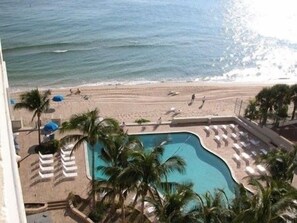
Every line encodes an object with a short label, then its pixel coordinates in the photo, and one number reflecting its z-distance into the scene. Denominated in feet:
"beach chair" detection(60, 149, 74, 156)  71.79
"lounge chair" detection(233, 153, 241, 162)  73.24
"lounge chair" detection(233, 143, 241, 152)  77.97
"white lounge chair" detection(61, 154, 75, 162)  69.79
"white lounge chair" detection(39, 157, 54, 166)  68.72
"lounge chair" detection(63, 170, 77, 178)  65.35
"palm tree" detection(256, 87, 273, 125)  86.79
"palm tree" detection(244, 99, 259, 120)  90.48
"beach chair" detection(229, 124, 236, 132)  87.91
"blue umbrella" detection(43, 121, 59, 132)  81.97
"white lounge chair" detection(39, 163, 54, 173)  66.64
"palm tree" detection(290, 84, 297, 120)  87.37
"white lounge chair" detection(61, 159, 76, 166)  68.16
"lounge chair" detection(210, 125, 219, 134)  86.77
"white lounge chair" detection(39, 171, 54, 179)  64.95
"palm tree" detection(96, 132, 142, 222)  46.29
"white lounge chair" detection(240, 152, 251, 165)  73.32
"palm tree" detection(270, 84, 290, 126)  86.28
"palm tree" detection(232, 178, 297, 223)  32.27
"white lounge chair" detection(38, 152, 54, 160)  70.39
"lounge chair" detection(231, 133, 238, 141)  83.09
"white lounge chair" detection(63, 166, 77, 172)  66.59
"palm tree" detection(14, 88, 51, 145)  74.95
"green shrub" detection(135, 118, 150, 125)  92.22
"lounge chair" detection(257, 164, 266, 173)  69.80
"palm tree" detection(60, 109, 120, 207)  52.42
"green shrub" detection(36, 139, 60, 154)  74.84
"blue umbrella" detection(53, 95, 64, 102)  105.40
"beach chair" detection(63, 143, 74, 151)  73.67
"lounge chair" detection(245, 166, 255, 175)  68.99
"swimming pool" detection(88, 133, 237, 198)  68.64
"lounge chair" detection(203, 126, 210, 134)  86.80
